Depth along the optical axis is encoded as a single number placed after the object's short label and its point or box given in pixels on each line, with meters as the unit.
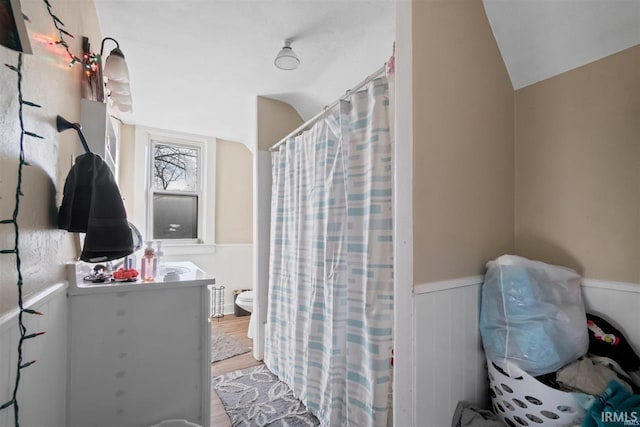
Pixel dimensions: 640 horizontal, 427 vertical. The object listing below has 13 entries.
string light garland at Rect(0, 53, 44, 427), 0.59
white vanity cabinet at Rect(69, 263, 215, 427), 1.10
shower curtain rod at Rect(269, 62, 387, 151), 1.36
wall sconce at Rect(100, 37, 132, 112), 1.31
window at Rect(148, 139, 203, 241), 3.33
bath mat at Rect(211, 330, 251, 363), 2.50
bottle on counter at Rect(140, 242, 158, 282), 1.38
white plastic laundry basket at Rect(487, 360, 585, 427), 0.94
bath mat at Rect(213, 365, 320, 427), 1.69
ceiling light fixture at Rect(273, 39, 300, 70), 1.74
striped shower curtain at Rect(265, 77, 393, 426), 1.34
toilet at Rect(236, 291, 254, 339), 3.02
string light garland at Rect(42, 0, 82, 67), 0.82
